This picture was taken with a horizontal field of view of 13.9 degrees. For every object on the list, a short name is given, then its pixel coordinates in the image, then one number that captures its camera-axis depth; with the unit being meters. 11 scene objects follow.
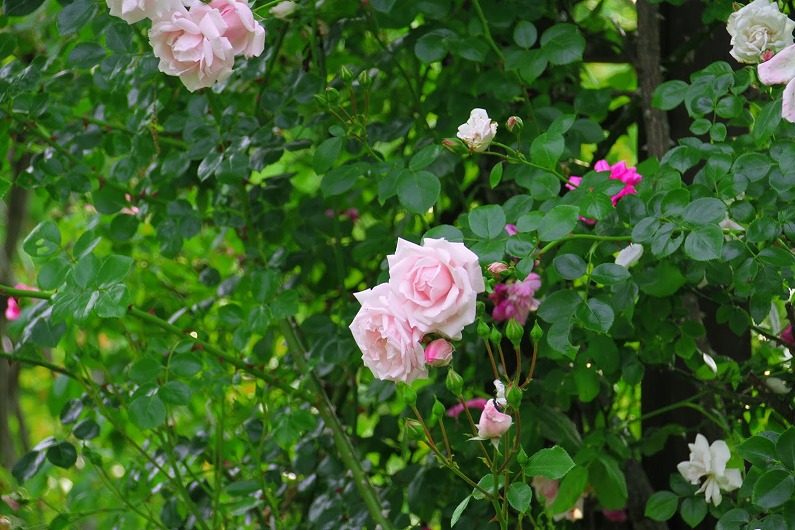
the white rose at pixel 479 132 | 2.88
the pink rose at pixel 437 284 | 2.70
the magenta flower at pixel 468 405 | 3.16
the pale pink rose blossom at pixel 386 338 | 2.71
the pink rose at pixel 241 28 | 2.83
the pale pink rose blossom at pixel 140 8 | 2.81
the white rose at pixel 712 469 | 3.02
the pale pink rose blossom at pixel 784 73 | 2.75
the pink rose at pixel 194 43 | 2.82
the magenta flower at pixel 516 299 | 3.08
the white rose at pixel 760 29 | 2.83
